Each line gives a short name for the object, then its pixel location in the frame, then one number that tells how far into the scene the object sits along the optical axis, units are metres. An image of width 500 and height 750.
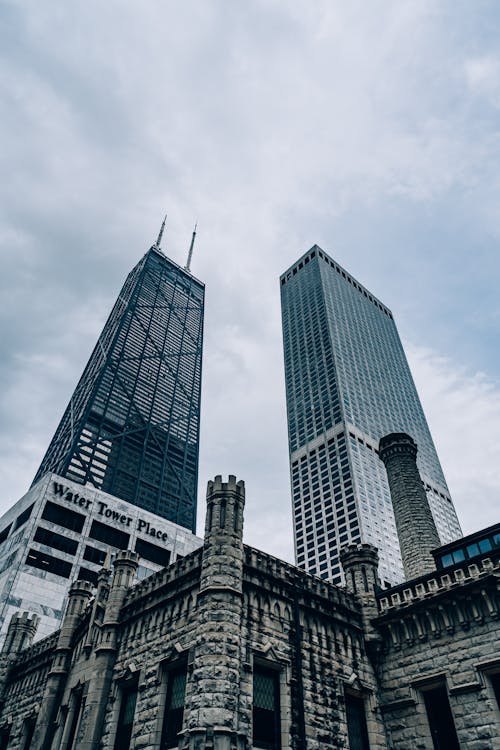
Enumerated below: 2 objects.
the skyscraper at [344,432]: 136.12
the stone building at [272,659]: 18.52
